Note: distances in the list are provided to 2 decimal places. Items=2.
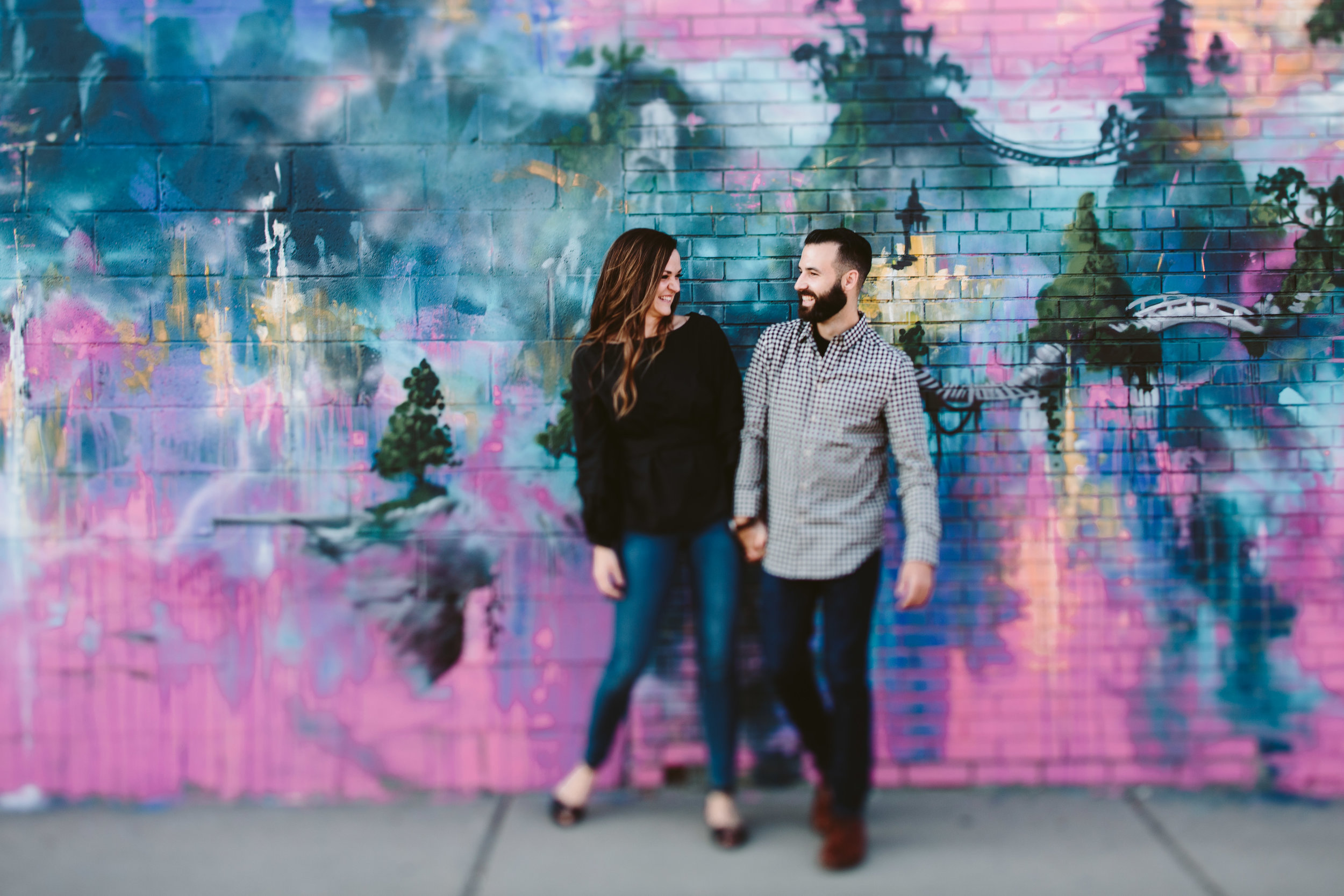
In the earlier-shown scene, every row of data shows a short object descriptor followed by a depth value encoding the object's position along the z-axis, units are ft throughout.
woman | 9.62
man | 9.29
